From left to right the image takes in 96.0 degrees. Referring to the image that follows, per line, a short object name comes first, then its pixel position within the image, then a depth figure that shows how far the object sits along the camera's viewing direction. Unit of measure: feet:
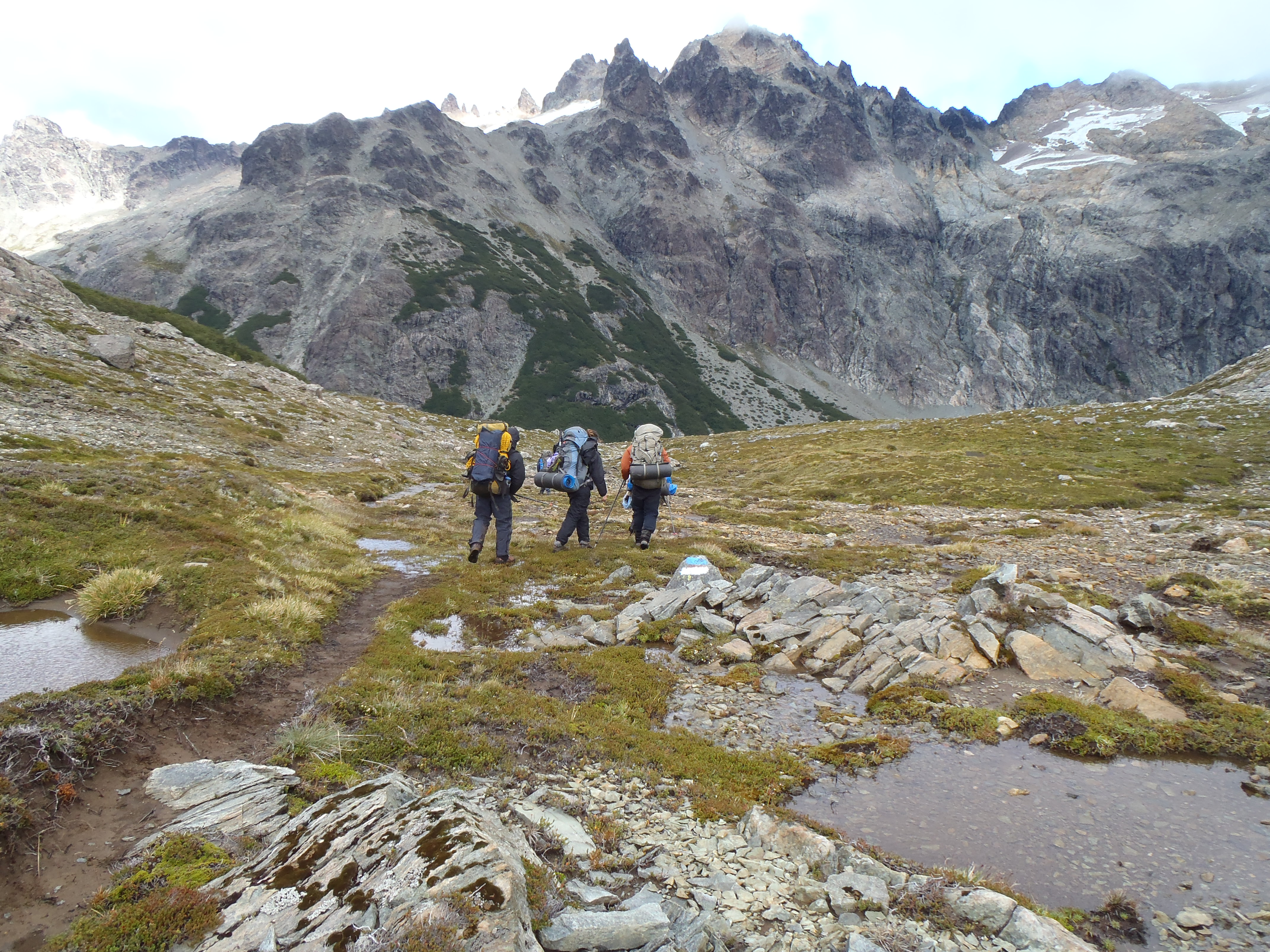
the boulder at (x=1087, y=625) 35.14
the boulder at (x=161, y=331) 188.14
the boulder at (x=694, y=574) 50.67
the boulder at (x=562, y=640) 40.24
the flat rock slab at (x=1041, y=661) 33.01
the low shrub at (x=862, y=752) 26.21
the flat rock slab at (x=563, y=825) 18.97
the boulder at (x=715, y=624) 42.11
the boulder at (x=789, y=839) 19.08
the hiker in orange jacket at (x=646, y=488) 64.34
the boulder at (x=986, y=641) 34.91
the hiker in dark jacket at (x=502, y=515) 60.13
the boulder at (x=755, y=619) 41.96
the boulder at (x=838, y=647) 37.29
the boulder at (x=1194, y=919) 17.10
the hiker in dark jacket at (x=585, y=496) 63.31
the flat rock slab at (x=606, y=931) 13.97
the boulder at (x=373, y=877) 13.25
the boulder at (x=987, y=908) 15.66
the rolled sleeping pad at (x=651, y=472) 63.52
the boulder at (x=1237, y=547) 57.21
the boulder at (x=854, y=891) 16.63
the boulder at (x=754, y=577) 48.06
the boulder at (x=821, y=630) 38.93
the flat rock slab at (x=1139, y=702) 28.76
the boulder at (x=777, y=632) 40.04
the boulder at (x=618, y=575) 55.01
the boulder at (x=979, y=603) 38.99
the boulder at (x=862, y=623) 39.68
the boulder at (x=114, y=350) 143.74
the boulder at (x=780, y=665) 36.73
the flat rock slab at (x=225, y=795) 18.45
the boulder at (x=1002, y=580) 40.32
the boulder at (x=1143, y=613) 38.91
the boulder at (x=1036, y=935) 14.88
